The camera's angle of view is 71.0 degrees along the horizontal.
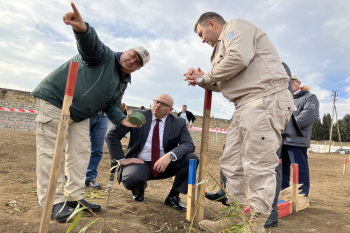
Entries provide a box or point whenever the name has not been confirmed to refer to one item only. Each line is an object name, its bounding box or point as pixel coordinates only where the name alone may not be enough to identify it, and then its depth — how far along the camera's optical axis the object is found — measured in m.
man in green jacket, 2.40
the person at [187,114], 11.49
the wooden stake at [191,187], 2.51
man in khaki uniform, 2.03
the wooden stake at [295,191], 3.57
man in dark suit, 3.16
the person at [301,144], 4.16
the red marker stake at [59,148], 1.65
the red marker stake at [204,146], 2.51
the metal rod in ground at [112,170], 2.36
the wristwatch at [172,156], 3.16
